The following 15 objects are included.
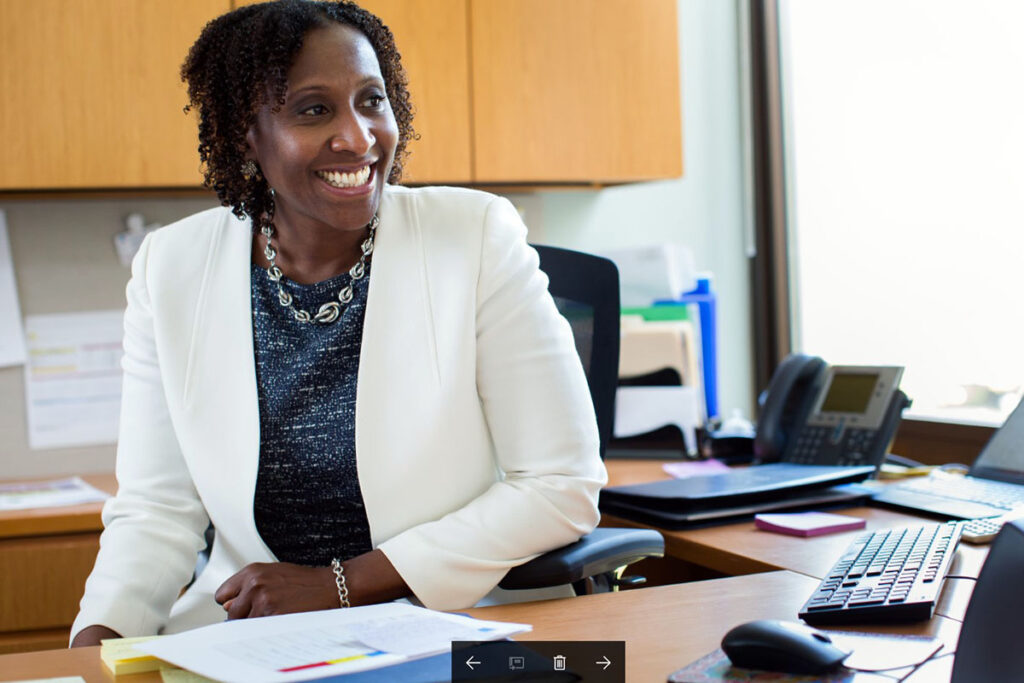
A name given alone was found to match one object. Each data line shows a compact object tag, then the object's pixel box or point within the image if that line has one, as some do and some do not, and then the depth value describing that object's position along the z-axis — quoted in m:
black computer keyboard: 1.04
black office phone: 1.96
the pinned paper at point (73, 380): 2.48
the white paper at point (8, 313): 2.45
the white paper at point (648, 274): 2.59
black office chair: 1.31
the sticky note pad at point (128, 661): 0.97
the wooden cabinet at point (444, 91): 2.17
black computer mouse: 0.87
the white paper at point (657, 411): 2.36
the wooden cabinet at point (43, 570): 2.02
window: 2.22
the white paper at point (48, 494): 2.13
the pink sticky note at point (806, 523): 1.52
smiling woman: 1.34
